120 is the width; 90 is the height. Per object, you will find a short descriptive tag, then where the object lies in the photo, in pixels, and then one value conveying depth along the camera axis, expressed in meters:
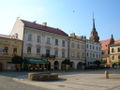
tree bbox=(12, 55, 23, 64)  22.72
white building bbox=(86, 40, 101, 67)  36.40
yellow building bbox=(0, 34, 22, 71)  22.99
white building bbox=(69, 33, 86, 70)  32.72
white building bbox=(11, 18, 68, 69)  25.94
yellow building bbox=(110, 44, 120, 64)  43.47
